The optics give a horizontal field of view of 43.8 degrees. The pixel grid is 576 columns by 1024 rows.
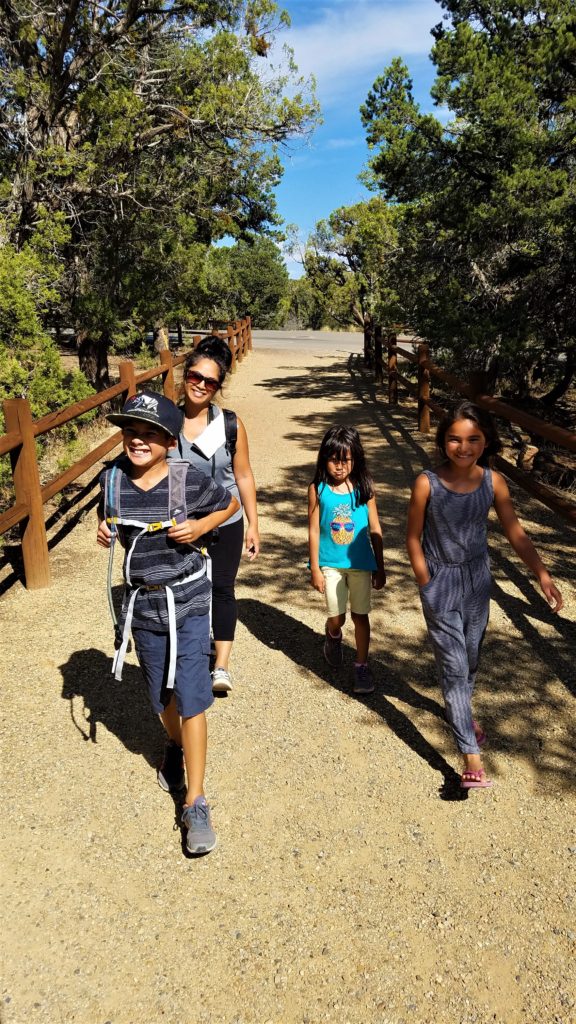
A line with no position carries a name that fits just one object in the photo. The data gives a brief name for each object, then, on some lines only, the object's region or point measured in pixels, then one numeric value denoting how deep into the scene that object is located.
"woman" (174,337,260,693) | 3.23
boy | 2.42
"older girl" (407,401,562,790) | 2.79
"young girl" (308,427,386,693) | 3.31
